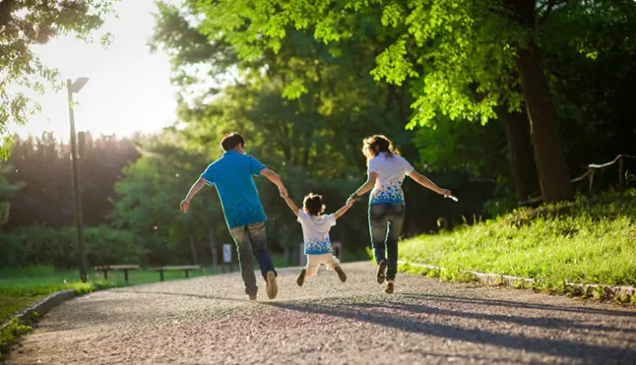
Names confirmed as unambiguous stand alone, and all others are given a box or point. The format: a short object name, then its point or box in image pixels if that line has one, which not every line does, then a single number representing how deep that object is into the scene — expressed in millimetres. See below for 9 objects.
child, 12422
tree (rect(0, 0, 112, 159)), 14641
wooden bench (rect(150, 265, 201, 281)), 32750
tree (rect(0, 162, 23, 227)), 24672
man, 10570
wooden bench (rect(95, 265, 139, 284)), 31947
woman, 10805
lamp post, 24092
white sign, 37656
